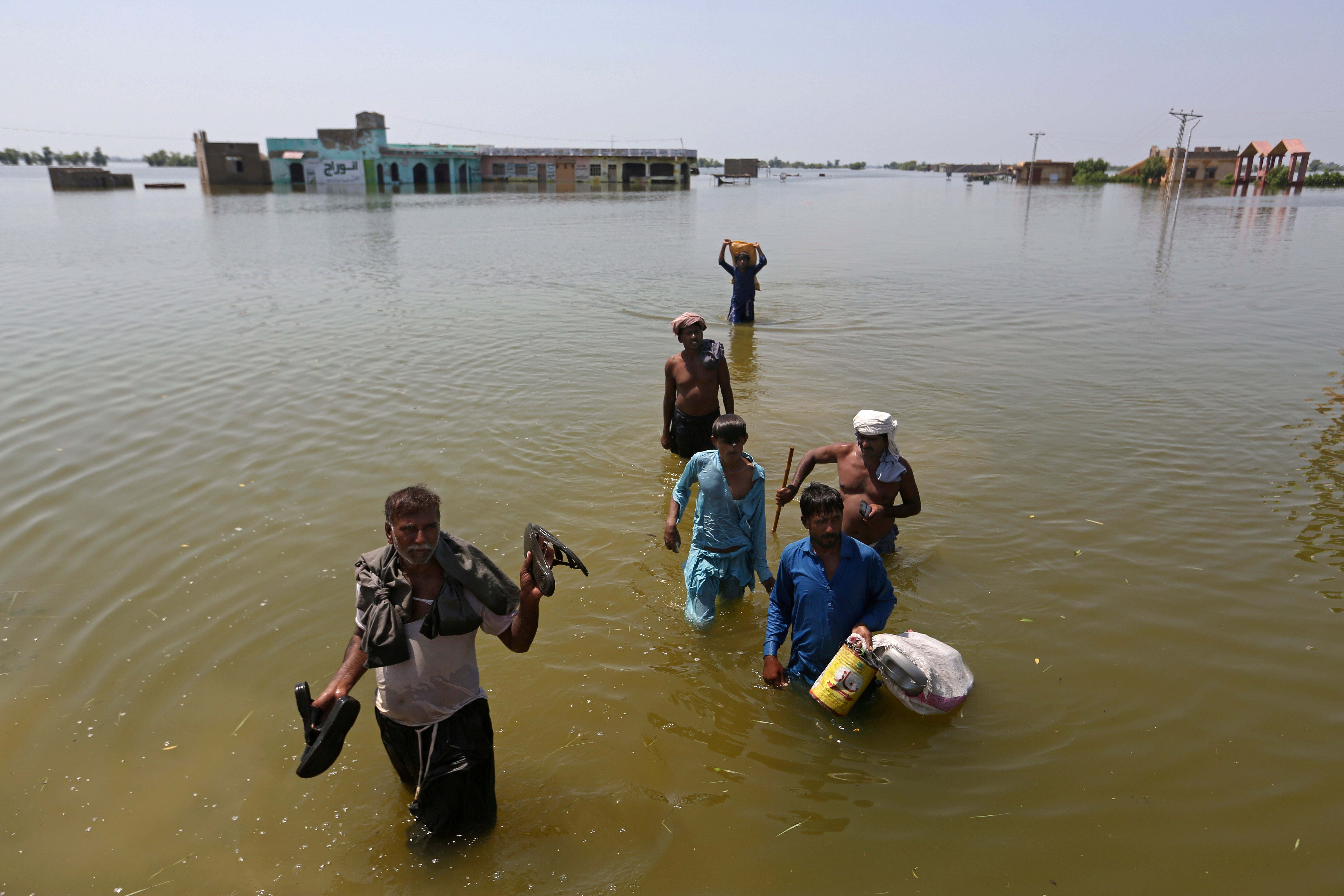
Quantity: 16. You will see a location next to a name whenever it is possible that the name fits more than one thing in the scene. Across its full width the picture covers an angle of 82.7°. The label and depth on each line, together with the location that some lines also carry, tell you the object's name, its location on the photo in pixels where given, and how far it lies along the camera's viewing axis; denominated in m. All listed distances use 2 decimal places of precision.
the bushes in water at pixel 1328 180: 77.06
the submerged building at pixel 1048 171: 98.75
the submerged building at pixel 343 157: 70.19
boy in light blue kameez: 4.65
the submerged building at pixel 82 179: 64.94
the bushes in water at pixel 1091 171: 101.00
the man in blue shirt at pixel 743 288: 14.25
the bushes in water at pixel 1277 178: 68.00
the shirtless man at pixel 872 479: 5.03
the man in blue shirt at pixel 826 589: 3.85
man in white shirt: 2.94
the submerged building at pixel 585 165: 83.81
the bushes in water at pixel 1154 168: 85.38
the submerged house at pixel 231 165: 69.75
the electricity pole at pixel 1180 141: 61.31
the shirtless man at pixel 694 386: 6.57
